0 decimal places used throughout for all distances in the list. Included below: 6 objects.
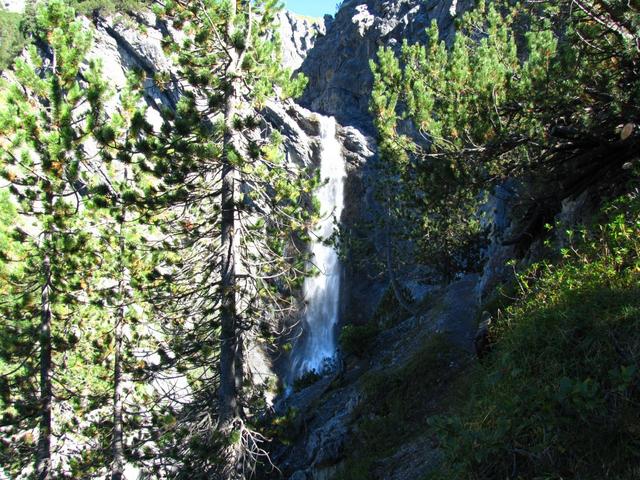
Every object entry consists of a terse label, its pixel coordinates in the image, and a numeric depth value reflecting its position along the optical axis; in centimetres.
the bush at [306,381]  1934
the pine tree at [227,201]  677
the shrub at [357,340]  1368
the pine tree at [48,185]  673
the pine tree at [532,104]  524
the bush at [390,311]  1756
